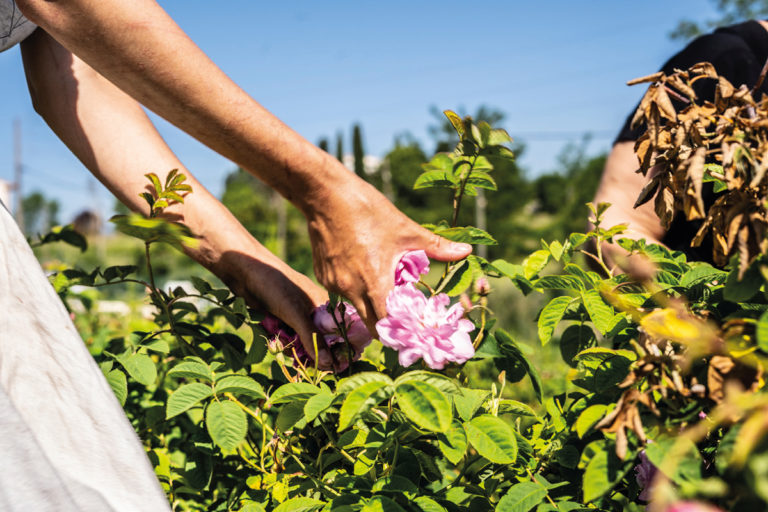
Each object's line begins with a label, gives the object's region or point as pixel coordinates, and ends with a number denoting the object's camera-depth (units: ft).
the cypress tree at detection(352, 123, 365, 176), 60.14
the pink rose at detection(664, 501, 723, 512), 1.30
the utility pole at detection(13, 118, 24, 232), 136.56
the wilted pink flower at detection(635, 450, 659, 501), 3.06
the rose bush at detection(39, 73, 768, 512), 2.26
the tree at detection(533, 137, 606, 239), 98.35
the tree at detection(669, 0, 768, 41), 62.23
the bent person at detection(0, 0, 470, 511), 2.38
